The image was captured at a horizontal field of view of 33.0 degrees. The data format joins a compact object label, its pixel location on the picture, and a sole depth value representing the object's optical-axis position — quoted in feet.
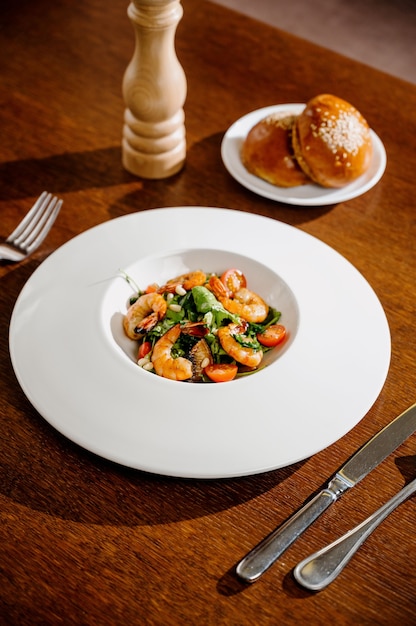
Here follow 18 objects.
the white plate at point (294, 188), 4.99
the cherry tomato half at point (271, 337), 3.89
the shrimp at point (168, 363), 3.64
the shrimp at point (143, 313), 3.88
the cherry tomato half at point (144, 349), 3.83
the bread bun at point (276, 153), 5.00
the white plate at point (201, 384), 3.27
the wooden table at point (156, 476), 2.96
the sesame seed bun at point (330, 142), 4.82
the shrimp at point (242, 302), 3.95
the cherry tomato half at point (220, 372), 3.67
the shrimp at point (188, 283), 4.03
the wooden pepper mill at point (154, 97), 4.54
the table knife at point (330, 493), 3.01
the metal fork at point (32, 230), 4.52
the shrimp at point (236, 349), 3.69
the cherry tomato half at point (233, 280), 4.14
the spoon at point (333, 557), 2.98
